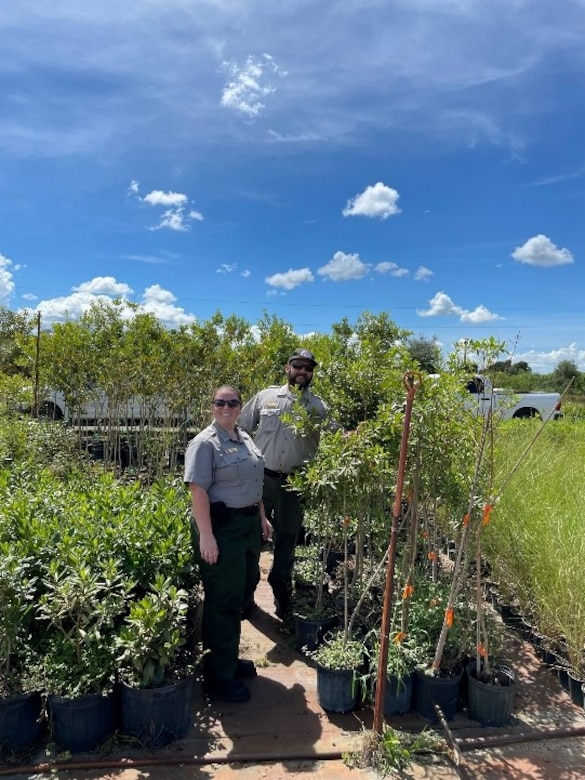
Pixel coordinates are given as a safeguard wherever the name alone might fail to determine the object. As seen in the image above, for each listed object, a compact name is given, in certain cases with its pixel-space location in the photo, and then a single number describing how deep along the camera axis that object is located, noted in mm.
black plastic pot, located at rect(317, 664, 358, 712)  2672
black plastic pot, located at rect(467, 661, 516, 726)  2637
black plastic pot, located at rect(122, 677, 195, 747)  2377
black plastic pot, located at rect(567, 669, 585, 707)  2914
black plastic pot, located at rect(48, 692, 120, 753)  2314
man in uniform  3498
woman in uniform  2662
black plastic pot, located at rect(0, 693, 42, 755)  2293
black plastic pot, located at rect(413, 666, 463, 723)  2676
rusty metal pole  2215
